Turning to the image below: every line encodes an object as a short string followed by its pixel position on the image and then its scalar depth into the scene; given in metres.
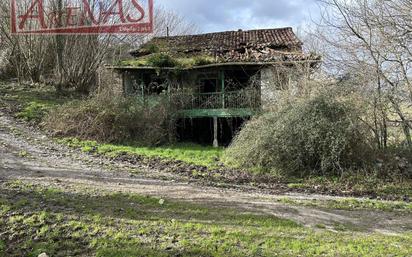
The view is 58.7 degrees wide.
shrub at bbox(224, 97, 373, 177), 11.05
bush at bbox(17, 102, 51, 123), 16.72
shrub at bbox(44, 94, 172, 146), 15.30
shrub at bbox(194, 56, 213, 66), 18.28
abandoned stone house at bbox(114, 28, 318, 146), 17.30
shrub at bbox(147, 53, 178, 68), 18.48
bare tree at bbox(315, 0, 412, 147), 11.90
